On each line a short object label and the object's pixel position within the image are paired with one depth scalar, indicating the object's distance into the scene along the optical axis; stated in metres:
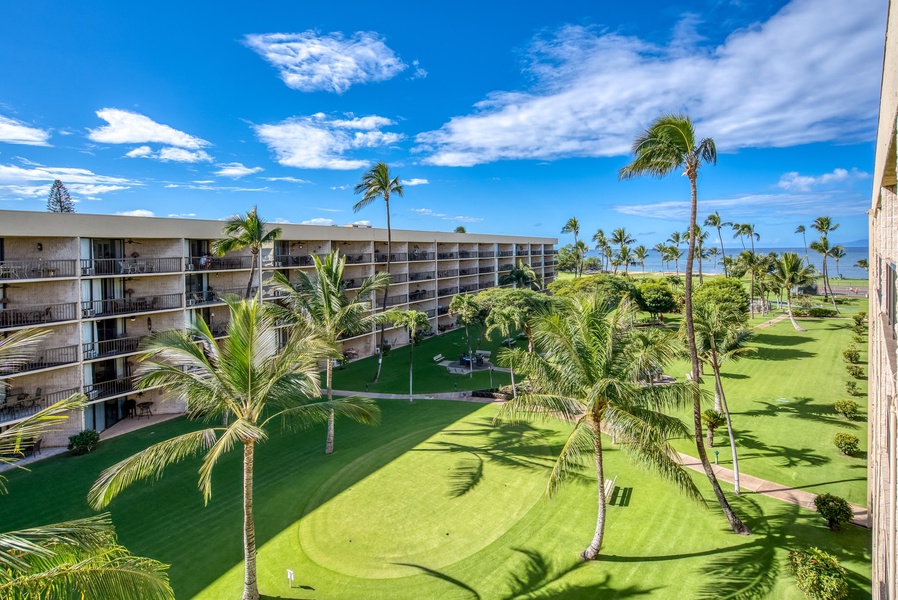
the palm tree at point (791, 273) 48.07
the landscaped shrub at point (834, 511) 14.06
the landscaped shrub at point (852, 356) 33.97
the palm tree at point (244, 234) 25.47
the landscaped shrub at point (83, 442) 21.42
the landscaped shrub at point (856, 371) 30.48
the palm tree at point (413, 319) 29.38
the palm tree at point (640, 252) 110.12
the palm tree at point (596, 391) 11.94
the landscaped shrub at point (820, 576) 10.69
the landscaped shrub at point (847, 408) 23.50
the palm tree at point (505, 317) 28.72
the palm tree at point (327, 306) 20.94
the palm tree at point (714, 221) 71.19
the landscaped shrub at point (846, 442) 19.34
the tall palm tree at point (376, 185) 33.41
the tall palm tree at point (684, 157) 14.41
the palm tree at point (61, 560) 5.32
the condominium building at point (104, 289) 21.81
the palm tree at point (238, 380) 10.33
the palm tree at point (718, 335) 18.78
